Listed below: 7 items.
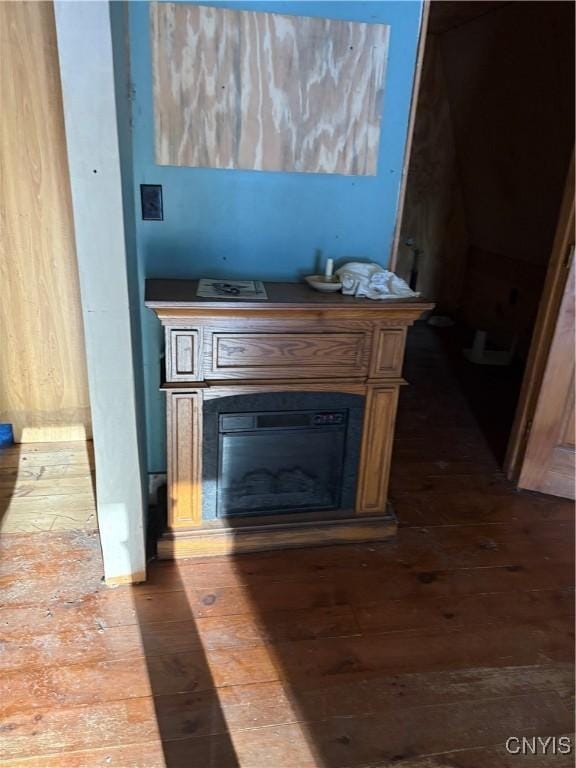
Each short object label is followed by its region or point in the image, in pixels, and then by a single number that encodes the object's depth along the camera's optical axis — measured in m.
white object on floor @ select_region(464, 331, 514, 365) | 4.24
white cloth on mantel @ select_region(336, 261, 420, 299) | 1.87
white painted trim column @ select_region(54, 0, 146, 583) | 1.31
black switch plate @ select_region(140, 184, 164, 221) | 1.88
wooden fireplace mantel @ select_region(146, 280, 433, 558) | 1.75
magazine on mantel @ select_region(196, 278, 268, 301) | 1.76
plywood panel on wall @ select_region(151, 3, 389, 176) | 1.76
